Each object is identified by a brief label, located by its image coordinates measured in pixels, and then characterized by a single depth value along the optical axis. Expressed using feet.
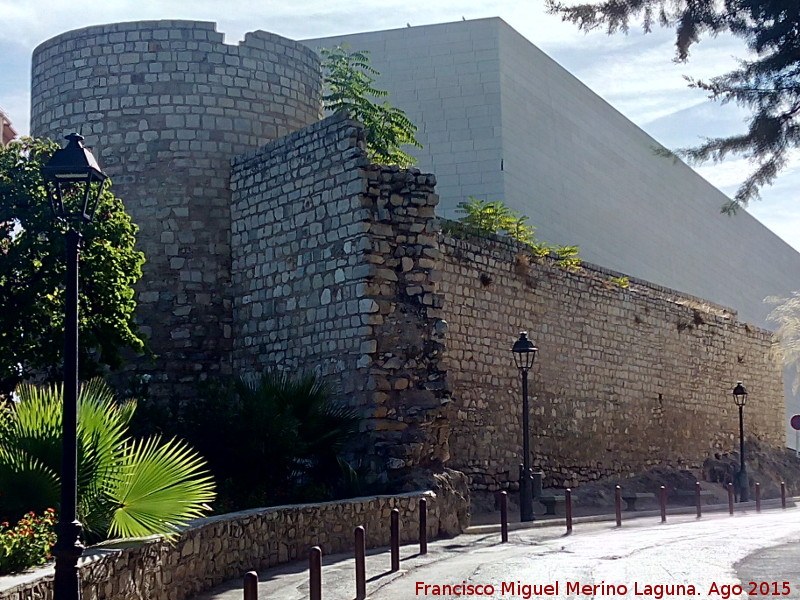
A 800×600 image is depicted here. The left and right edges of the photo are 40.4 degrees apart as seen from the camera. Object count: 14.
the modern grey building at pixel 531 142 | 108.78
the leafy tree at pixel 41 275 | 46.96
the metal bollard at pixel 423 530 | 42.96
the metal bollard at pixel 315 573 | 27.86
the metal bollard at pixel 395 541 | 36.73
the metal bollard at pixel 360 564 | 31.45
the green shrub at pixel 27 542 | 26.20
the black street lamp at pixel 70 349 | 24.72
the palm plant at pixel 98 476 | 31.01
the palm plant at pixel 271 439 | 46.91
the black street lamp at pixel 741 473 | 93.25
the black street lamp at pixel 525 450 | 59.26
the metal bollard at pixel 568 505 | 53.72
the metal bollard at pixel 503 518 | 47.49
